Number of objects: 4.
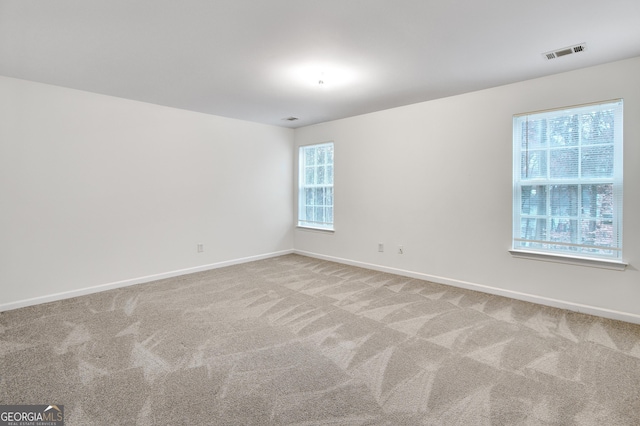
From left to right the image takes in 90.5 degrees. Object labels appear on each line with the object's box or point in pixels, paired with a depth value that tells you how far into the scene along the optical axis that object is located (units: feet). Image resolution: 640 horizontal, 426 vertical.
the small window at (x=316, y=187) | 18.51
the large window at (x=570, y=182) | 9.93
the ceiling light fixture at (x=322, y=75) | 10.07
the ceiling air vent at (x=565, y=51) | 8.63
